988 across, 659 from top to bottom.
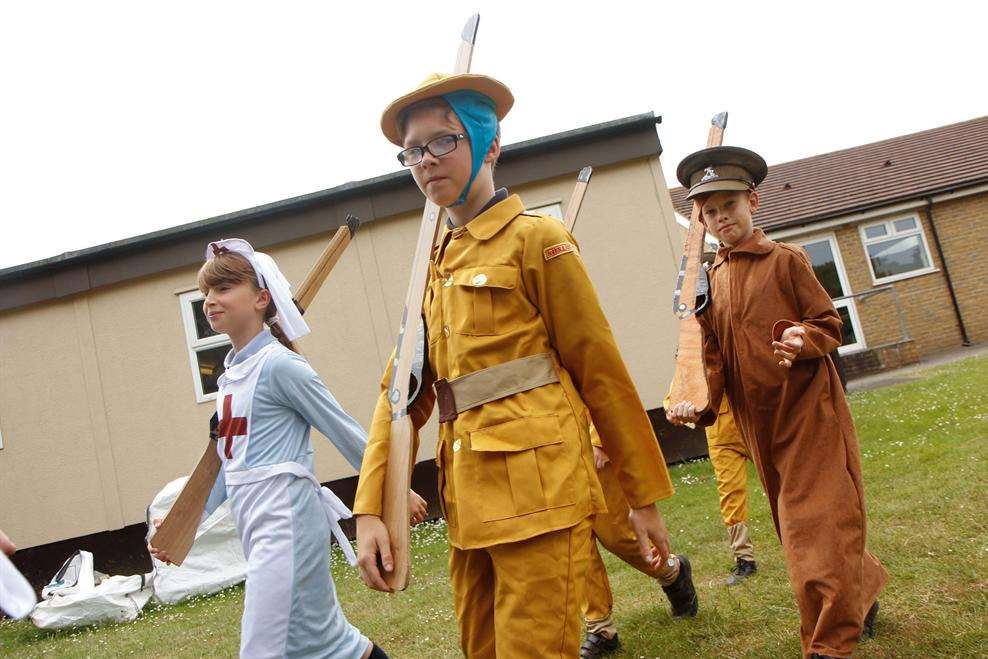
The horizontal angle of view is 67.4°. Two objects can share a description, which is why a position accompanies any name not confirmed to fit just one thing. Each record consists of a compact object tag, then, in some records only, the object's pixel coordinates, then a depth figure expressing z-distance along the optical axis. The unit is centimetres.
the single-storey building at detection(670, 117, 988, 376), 1823
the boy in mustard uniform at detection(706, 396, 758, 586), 448
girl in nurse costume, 269
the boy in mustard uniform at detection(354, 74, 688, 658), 184
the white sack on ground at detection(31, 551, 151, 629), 765
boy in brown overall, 269
